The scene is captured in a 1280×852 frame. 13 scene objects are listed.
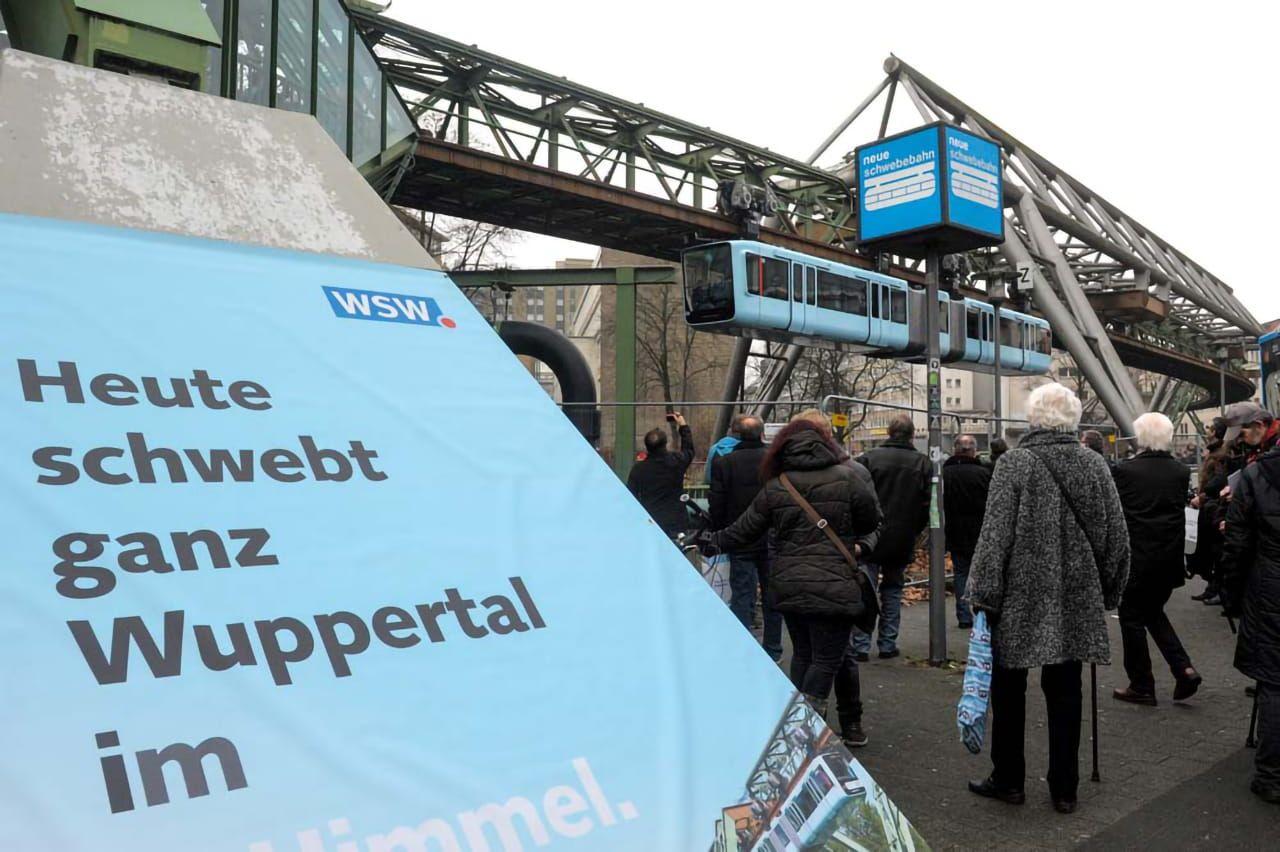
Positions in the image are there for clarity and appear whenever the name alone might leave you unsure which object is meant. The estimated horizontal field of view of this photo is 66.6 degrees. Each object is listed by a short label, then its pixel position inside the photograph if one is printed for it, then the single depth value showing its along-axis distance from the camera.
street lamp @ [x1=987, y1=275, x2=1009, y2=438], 18.02
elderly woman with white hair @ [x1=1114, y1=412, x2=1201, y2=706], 6.09
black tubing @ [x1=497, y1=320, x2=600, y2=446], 19.44
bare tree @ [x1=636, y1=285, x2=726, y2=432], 39.78
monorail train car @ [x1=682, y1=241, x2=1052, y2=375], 16.45
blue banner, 1.64
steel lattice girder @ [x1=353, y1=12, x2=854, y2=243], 20.12
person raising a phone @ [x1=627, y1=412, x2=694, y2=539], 8.48
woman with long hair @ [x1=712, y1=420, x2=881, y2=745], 4.73
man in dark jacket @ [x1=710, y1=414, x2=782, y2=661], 6.96
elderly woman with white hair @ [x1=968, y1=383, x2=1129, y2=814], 4.17
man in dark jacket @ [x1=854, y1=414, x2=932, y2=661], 7.67
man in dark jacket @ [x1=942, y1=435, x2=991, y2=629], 8.53
